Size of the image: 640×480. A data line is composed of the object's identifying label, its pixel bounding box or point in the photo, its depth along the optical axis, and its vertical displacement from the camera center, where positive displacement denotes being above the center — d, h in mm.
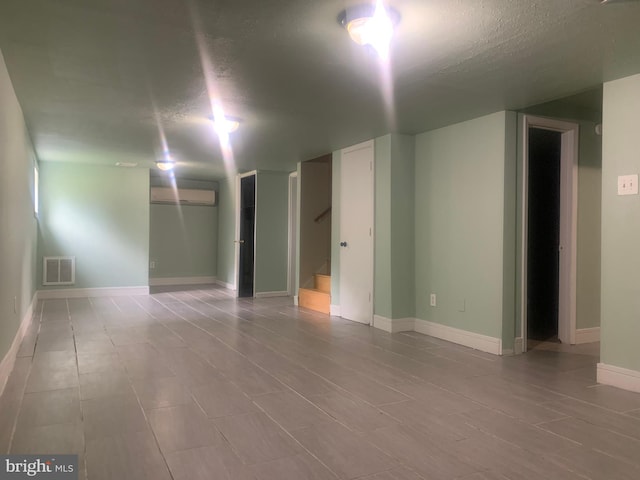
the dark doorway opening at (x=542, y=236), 5023 +61
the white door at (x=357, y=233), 5211 +90
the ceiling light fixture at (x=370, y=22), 2164 +1044
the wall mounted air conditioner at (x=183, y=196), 9209 +875
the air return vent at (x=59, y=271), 7047 -478
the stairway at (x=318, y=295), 6172 -743
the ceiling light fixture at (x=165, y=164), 6797 +1117
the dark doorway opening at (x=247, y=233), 7730 +119
